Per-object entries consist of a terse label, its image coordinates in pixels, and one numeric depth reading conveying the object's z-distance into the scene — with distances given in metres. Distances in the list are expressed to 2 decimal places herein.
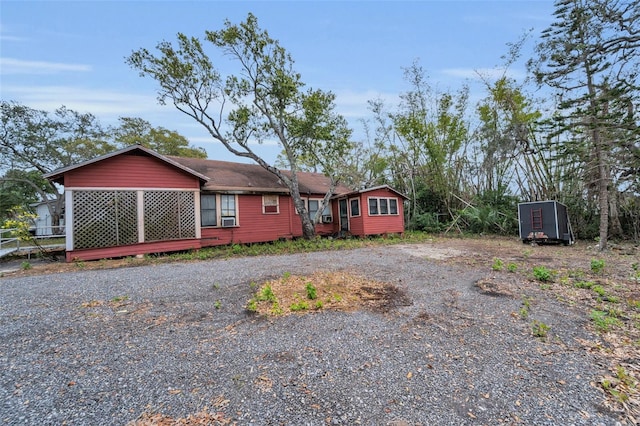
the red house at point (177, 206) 7.53
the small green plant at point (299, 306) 3.54
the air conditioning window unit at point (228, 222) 10.41
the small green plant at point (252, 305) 3.57
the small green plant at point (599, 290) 3.93
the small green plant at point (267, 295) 3.91
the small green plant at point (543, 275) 4.71
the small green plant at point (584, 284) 4.36
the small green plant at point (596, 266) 5.12
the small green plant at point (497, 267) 5.75
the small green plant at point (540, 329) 2.74
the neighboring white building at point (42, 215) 21.29
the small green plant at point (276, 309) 3.45
